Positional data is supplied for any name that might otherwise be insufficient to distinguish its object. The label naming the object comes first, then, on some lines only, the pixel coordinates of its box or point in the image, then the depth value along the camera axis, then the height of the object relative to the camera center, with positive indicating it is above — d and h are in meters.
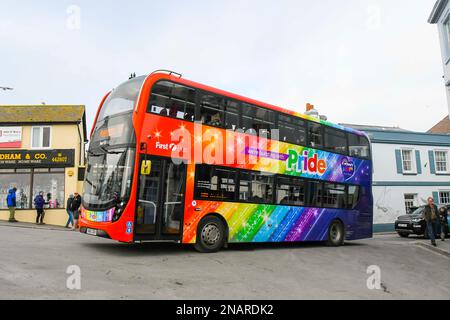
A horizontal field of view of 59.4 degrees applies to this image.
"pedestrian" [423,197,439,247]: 15.16 -0.29
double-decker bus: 9.09 +1.11
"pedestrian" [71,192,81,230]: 17.25 +0.25
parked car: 19.69 -0.84
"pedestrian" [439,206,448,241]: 18.23 -0.42
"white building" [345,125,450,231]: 27.55 +2.61
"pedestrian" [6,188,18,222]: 19.45 +0.57
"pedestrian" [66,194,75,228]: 18.56 +0.23
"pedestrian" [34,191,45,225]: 19.34 +0.36
